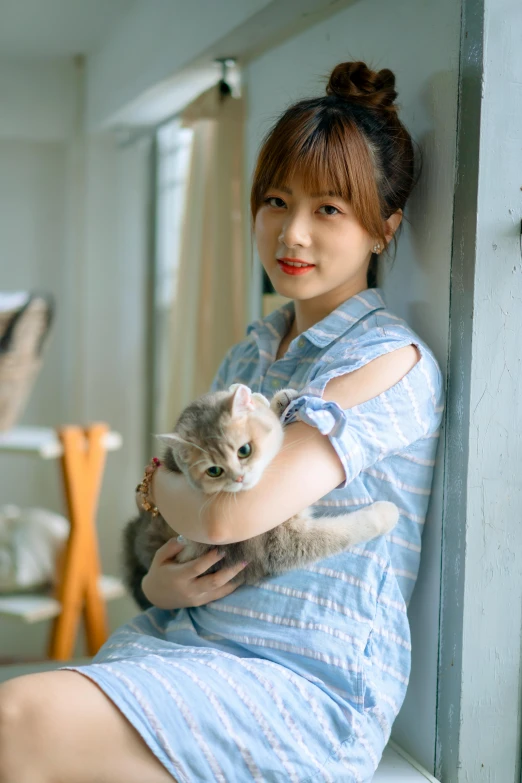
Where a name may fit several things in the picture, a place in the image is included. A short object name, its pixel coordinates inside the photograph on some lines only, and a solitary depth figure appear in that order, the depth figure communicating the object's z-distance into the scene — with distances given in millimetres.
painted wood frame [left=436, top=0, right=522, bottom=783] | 1071
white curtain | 2055
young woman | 934
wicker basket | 2195
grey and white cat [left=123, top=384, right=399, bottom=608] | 974
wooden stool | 2406
